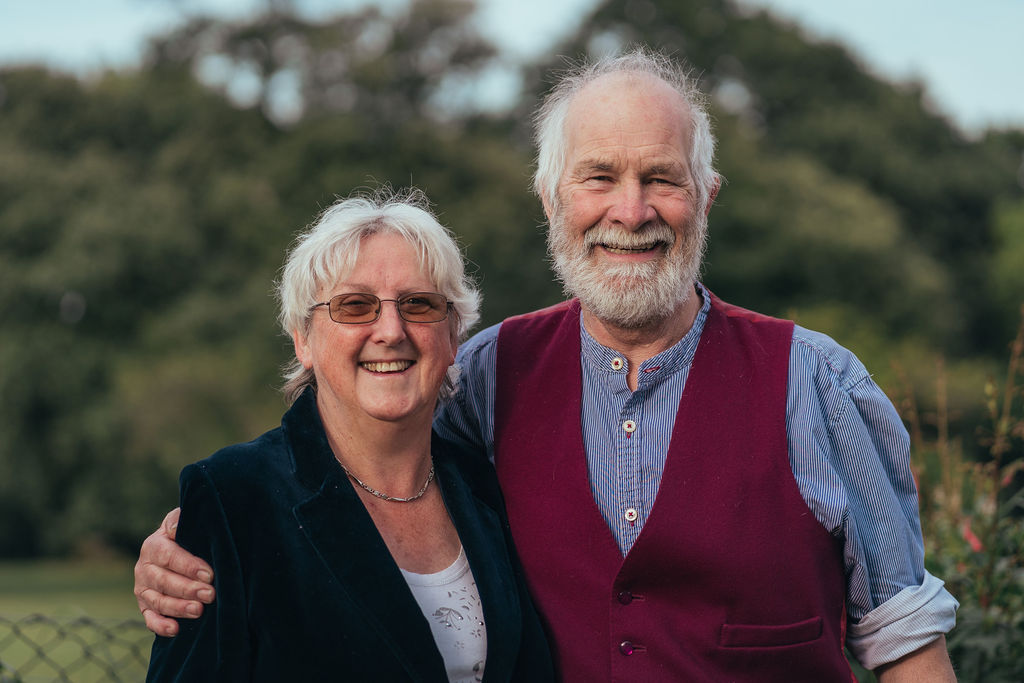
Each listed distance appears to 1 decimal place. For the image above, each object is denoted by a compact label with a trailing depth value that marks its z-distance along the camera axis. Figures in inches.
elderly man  96.6
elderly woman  86.6
